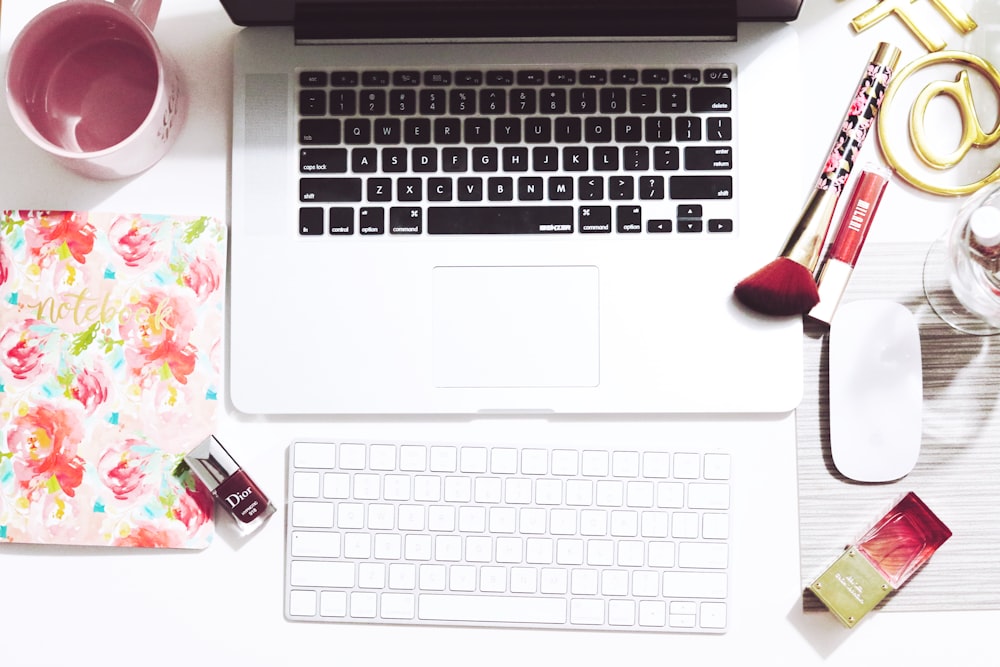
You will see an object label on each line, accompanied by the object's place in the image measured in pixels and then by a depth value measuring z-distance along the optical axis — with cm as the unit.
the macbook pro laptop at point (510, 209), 61
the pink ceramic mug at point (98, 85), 58
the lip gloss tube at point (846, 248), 62
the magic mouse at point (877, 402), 61
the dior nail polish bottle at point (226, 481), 61
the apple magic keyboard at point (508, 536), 61
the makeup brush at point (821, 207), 60
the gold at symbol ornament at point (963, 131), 62
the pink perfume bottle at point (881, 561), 59
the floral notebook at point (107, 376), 62
